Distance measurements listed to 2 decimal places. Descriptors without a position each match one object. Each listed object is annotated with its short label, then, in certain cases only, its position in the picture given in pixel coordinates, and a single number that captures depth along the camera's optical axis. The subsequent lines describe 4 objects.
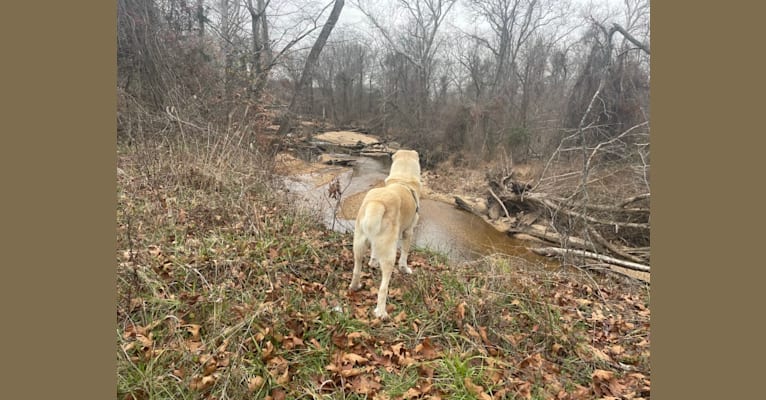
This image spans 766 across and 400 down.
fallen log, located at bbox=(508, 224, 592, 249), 10.10
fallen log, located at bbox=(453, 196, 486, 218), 14.98
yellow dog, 4.21
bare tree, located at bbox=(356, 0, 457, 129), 32.97
